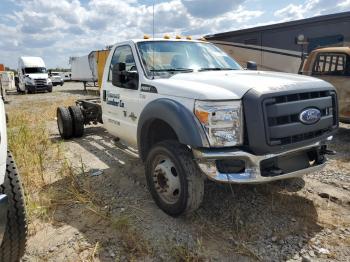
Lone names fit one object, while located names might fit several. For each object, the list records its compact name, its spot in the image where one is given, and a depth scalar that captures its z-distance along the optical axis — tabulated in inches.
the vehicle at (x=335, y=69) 268.7
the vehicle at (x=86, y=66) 839.1
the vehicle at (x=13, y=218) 95.5
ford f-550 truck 115.1
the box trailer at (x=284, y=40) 409.7
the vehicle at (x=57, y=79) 1431.8
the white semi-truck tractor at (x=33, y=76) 1006.4
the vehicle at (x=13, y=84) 1175.6
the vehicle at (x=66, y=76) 1734.5
